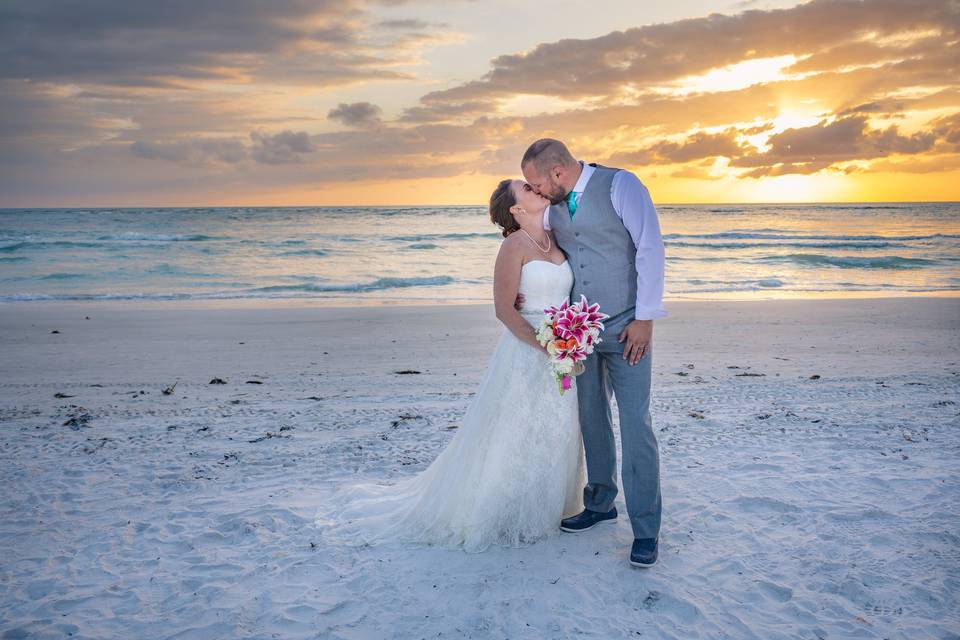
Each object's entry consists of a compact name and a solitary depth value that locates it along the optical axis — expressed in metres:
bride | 3.68
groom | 3.40
